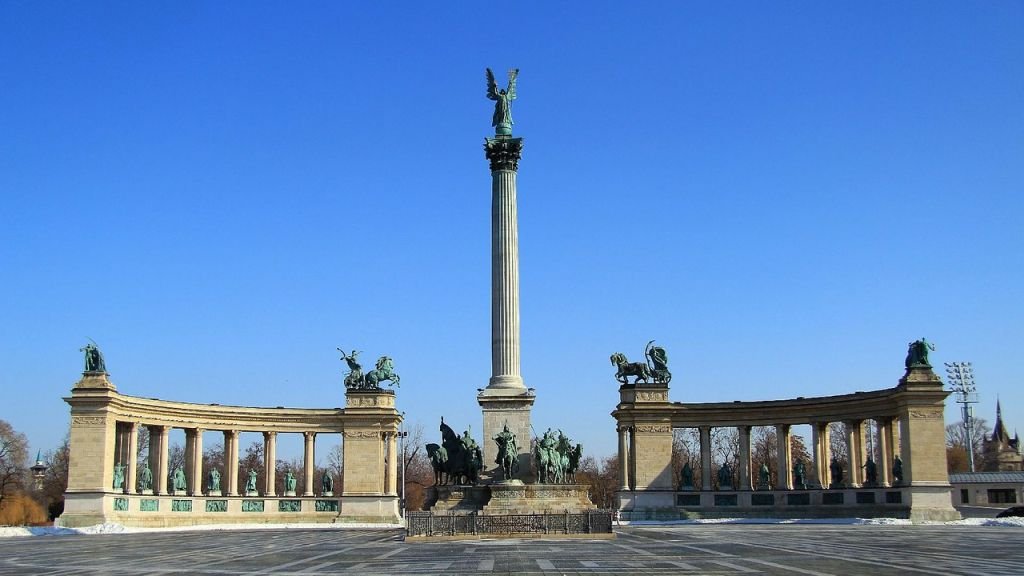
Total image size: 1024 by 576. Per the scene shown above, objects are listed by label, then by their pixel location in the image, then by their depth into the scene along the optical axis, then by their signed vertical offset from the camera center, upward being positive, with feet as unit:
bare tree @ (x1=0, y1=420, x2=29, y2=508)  328.08 -8.60
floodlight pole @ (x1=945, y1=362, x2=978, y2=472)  399.85 +12.07
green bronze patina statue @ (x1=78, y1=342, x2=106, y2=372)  231.91 +16.43
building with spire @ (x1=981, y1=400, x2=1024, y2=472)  465.06 -16.32
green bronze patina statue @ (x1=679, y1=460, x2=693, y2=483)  267.80 -14.87
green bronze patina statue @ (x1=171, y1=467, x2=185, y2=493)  248.05 -13.16
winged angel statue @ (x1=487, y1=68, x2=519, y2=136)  197.06 +64.20
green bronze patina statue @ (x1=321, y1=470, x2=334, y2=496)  271.26 -16.00
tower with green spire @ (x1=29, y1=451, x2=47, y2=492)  307.99 -13.98
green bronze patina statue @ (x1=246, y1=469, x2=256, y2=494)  263.08 -14.80
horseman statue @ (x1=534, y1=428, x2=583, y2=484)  168.04 -5.83
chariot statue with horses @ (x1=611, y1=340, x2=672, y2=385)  263.49 +14.50
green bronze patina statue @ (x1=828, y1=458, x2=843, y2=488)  249.55 -12.98
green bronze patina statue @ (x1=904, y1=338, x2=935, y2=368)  233.76 +15.46
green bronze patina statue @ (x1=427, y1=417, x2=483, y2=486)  174.50 -5.89
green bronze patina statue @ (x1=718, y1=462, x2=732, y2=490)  269.03 -14.98
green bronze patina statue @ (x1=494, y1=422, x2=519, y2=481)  165.37 -4.48
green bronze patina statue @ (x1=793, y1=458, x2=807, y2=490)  260.01 -14.23
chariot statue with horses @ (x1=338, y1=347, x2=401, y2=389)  268.62 +13.89
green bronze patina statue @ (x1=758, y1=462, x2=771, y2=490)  267.18 -15.08
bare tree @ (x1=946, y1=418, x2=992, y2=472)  471.21 -12.89
